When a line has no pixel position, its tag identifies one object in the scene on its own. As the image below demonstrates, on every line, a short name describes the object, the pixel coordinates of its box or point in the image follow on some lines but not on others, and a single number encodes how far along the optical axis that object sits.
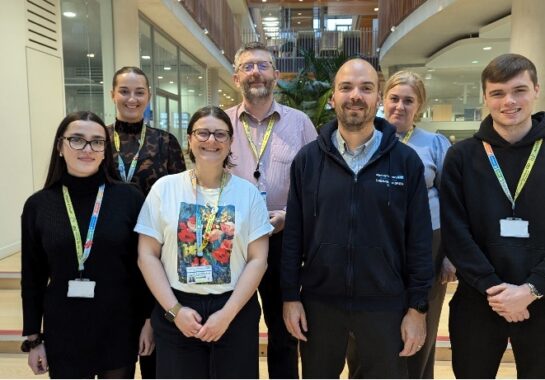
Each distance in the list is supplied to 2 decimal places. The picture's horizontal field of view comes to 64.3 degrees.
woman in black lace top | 2.40
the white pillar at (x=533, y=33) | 5.61
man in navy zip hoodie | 1.79
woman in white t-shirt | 1.78
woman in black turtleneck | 1.78
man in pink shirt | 2.36
